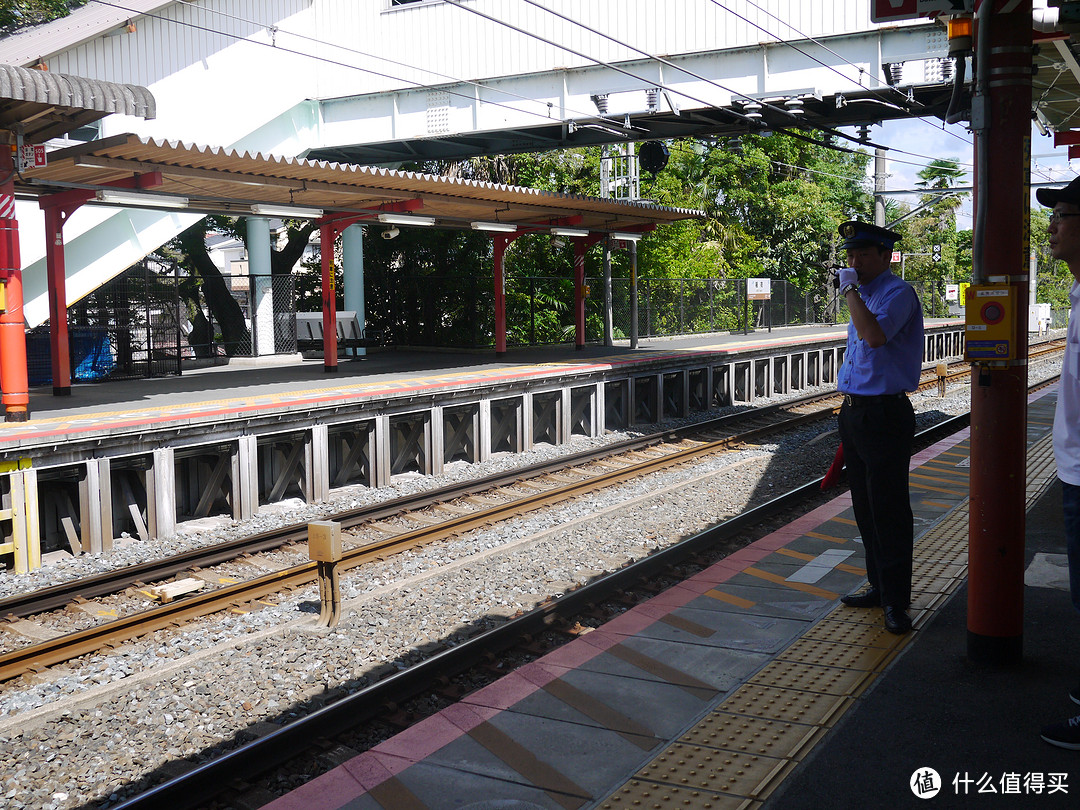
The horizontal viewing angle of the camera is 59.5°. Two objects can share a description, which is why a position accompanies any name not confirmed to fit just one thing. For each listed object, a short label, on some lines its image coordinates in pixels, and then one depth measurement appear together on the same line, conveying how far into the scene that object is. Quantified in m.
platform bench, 22.80
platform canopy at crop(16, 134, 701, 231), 11.61
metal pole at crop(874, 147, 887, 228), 29.67
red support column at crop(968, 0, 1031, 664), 4.00
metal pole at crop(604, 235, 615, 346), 24.14
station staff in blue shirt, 4.70
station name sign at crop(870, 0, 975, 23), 6.87
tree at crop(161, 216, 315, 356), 24.86
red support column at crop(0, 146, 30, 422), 10.73
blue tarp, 17.17
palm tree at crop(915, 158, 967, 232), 53.45
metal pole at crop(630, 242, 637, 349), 25.06
